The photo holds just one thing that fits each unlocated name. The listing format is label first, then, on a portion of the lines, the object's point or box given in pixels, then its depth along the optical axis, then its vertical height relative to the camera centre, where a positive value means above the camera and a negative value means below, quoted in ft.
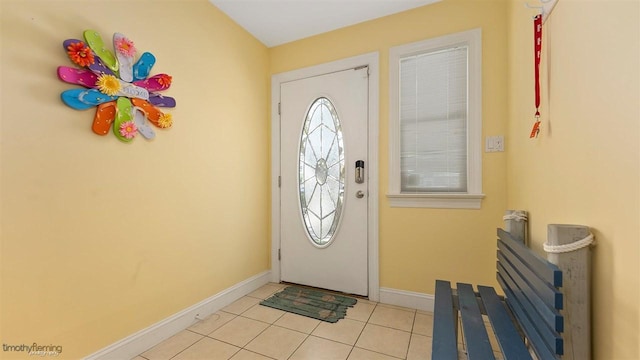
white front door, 8.12 -0.04
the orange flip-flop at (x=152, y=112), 5.48 +1.48
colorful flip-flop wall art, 4.51 +1.78
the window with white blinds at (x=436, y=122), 6.88 +1.60
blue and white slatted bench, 2.75 -2.02
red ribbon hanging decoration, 4.10 +2.01
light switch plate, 6.62 +0.94
